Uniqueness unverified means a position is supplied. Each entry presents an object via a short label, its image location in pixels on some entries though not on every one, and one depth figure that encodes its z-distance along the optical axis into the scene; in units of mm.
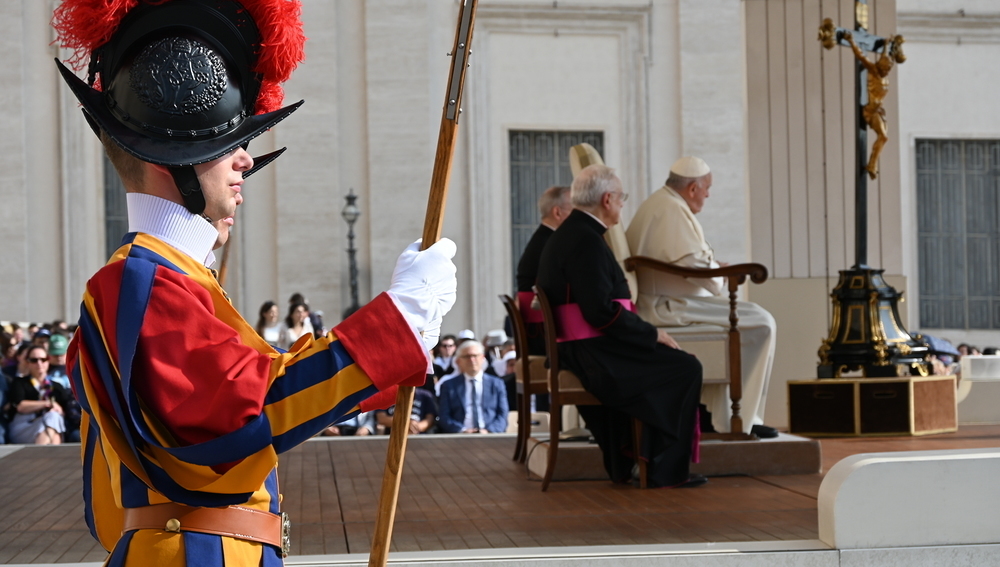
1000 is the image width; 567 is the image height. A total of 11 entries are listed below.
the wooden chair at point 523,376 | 11094
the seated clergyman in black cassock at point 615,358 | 10242
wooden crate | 14219
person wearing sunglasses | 16797
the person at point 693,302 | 11844
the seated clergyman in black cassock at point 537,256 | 12602
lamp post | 31875
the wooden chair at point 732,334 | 11016
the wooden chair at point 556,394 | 10219
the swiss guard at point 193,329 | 3039
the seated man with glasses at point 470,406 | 17609
